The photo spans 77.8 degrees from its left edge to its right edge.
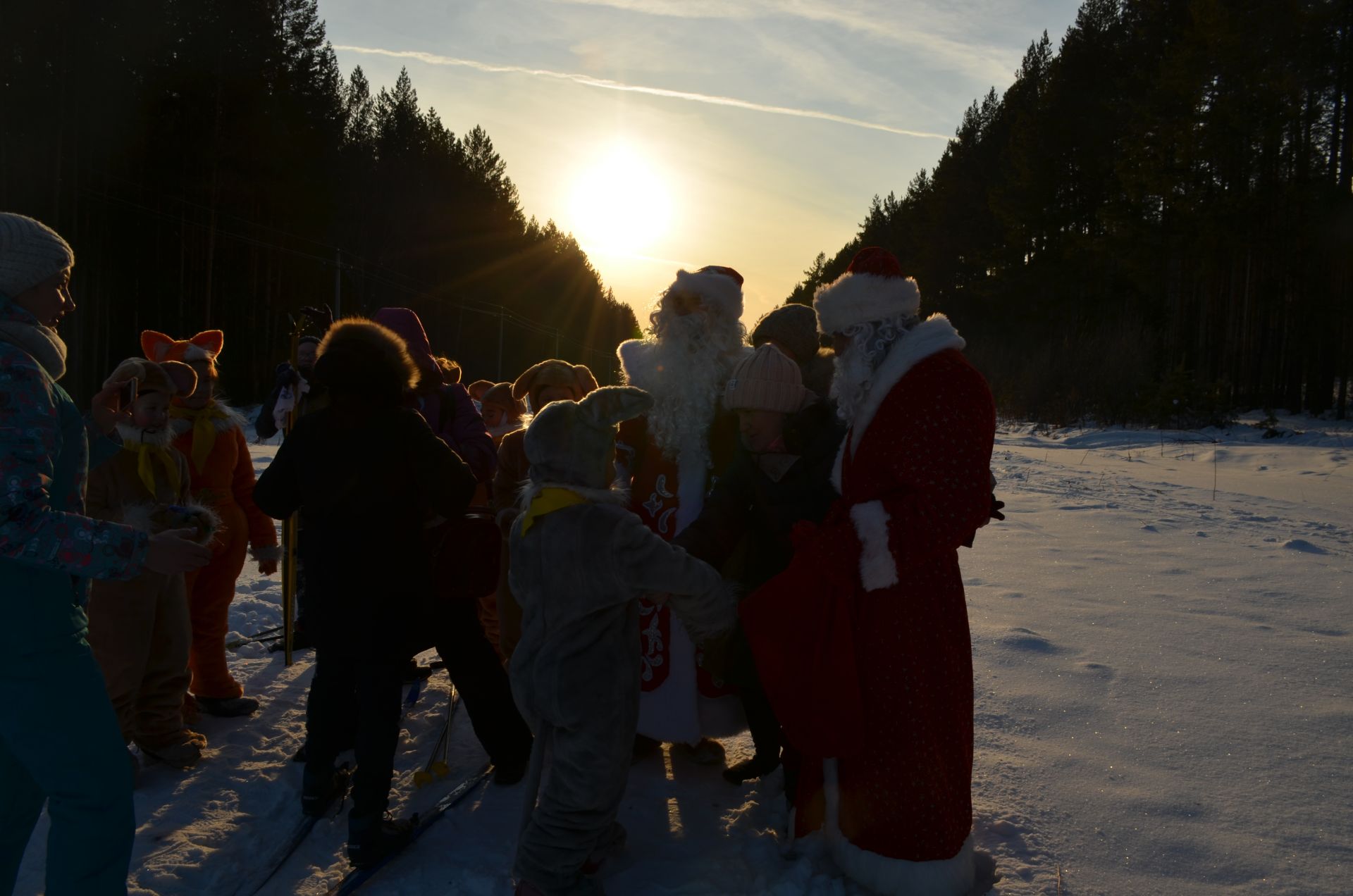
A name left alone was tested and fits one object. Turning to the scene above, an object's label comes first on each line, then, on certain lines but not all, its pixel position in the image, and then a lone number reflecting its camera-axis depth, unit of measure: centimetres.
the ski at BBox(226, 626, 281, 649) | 488
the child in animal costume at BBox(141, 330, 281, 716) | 409
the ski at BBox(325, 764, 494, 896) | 266
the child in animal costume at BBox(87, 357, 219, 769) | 340
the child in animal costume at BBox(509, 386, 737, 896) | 250
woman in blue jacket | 187
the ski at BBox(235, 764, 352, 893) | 279
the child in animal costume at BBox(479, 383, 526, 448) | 582
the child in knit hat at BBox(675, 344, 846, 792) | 301
